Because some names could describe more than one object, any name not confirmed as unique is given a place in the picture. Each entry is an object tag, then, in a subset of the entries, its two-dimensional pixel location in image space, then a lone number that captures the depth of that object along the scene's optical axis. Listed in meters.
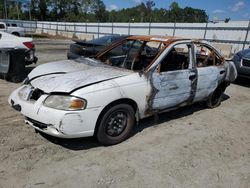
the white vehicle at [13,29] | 16.81
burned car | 2.47
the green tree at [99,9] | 65.64
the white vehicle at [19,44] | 5.77
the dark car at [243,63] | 5.78
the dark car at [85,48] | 6.48
